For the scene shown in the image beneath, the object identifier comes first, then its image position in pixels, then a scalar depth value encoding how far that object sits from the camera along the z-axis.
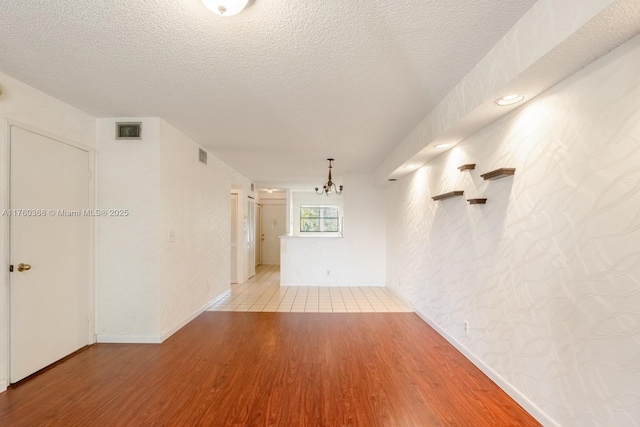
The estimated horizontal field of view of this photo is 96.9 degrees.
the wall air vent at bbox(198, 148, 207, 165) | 3.98
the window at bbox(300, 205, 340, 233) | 9.30
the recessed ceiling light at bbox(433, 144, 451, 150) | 2.96
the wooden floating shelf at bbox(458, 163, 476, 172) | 2.56
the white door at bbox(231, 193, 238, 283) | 6.14
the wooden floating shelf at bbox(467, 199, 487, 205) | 2.35
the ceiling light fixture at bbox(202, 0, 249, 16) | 1.35
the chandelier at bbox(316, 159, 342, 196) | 4.85
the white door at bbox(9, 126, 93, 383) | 2.26
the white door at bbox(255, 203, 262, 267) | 8.92
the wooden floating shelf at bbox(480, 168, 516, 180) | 2.00
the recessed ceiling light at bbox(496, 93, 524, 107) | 1.83
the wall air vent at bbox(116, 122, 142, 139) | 3.00
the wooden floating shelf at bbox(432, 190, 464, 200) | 2.74
